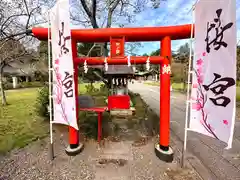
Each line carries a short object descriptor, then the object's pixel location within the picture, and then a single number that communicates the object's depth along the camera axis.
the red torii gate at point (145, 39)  3.49
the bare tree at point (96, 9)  8.94
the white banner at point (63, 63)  3.03
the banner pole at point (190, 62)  2.98
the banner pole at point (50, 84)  3.32
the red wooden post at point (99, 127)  4.29
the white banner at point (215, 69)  2.39
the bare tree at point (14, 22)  7.49
